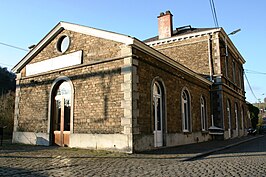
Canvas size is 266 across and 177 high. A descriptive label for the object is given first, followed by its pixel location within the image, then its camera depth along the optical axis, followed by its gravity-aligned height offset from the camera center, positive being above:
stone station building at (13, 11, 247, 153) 8.95 +0.88
